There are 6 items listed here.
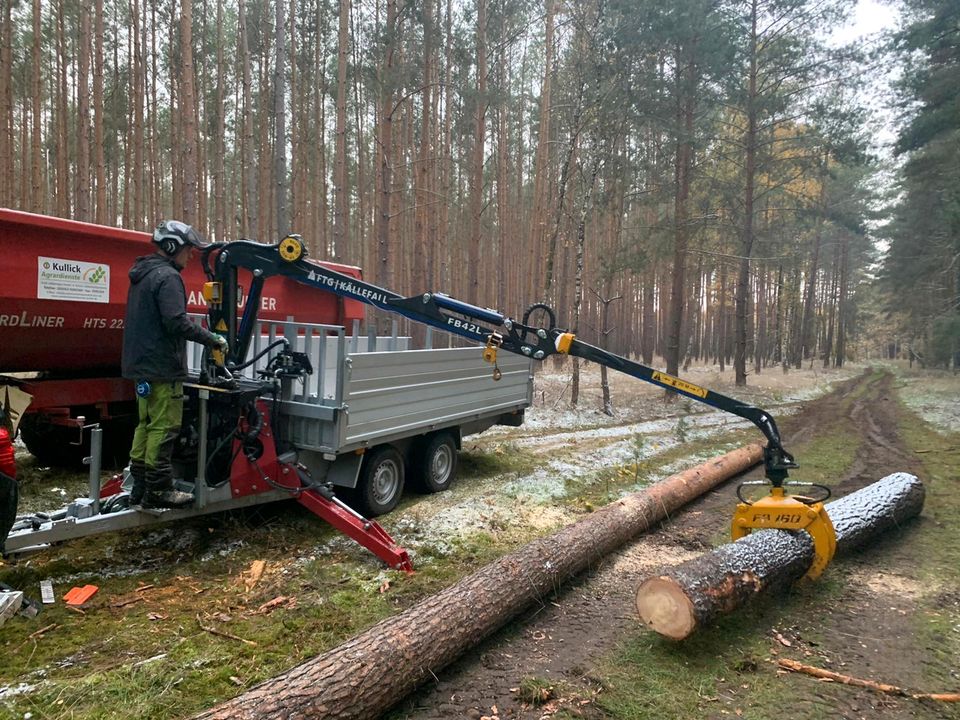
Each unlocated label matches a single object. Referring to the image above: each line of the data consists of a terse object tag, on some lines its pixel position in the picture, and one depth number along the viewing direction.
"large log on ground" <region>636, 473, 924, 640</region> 3.73
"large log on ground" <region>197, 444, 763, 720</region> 2.75
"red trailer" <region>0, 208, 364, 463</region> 5.66
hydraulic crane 4.78
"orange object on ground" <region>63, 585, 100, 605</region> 4.05
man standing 4.13
